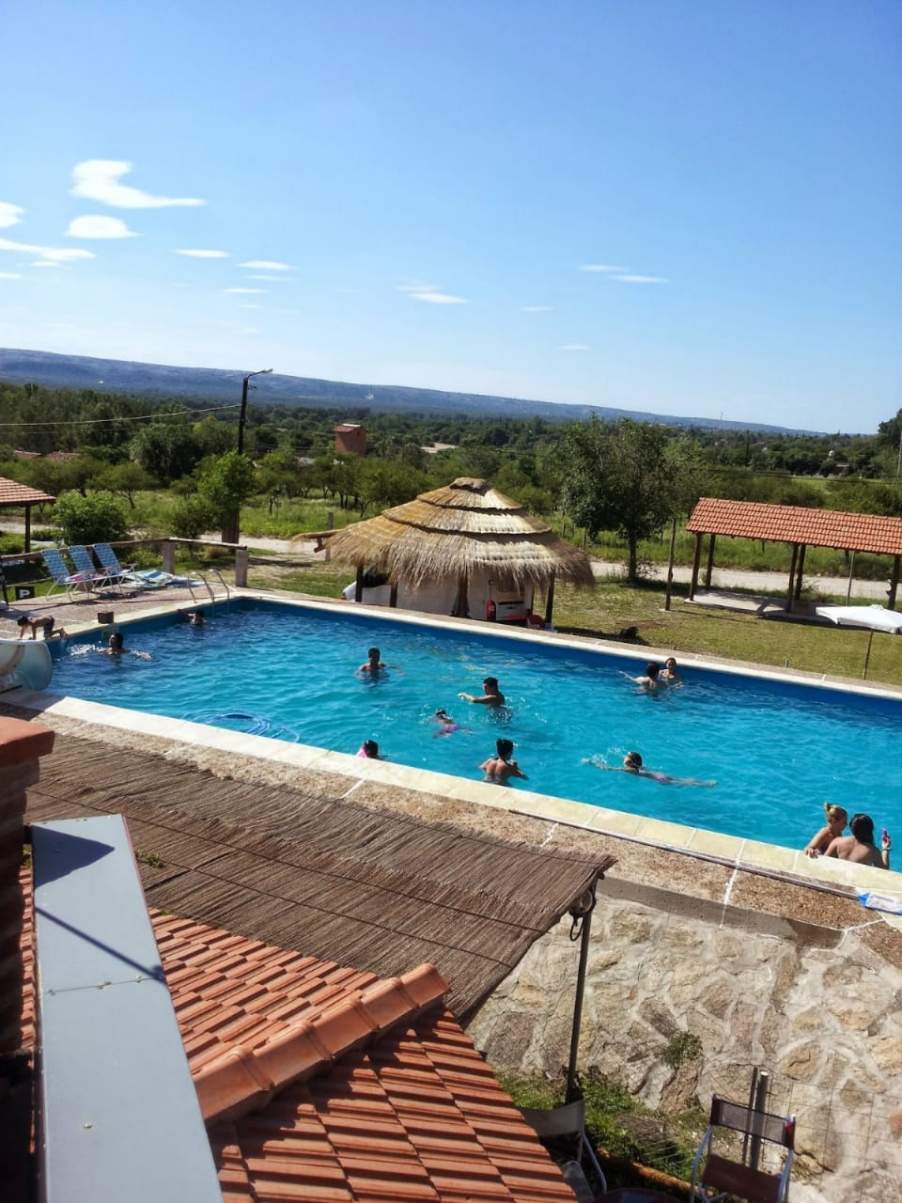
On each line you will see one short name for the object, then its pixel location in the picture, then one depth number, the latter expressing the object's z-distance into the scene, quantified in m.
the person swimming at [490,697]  13.81
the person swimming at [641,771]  12.26
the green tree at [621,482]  25.72
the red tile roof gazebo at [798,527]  22.25
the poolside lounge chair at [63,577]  17.12
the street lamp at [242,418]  28.48
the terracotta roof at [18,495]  21.00
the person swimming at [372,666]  14.88
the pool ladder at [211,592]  17.94
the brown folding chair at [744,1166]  4.50
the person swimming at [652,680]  14.50
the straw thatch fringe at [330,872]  4.35
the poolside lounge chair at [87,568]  17.62
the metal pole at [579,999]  5.11
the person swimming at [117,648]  14.55
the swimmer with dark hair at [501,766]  10.91
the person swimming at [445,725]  13.25
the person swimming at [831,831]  9.05
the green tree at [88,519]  22.05
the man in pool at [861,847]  8.59
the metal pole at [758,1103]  4.59
